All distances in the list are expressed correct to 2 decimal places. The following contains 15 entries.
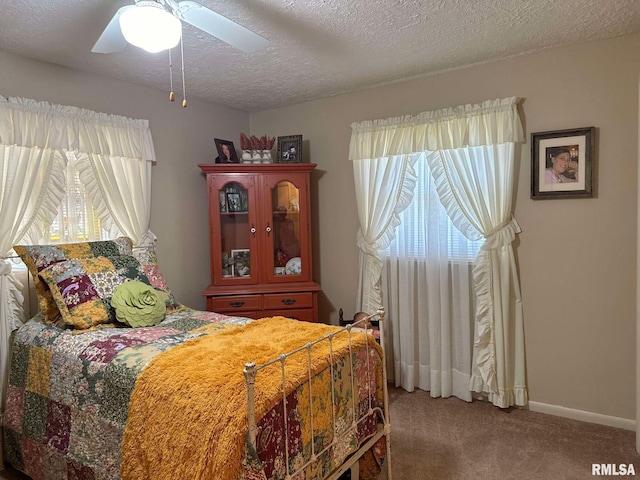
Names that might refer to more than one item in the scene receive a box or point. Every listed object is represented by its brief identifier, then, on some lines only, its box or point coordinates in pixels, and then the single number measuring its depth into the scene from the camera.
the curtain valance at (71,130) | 2.55
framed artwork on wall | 2.67
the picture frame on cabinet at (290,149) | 3.67
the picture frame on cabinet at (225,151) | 3.58
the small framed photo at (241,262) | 3.54
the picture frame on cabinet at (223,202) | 3.51
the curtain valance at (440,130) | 2.88
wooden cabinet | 3.46
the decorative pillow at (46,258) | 2.40
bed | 1.50
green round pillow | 2.36
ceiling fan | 1.57
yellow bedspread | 1.43
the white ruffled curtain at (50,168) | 2.52
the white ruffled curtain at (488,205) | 2.91
